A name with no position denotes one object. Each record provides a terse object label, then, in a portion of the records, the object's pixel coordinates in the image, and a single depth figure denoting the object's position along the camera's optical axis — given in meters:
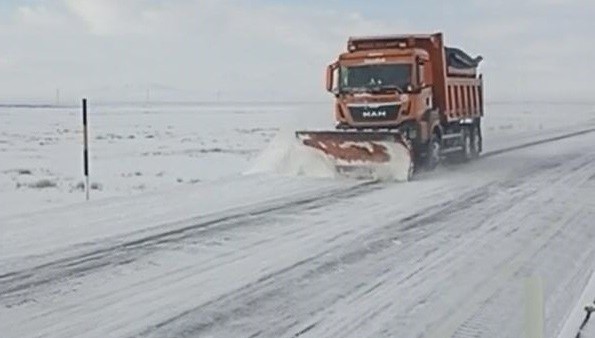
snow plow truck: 17.44
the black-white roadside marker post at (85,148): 14.55
